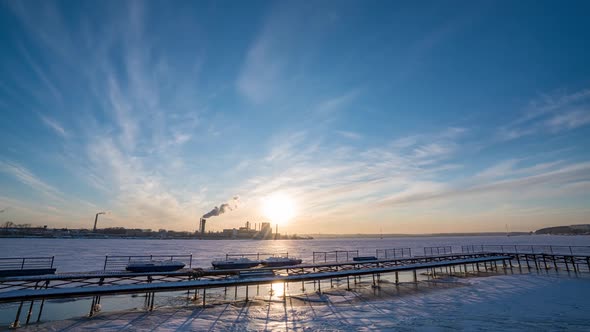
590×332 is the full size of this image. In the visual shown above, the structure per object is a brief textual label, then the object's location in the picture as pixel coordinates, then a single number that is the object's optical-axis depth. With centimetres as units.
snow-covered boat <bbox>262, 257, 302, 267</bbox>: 3036
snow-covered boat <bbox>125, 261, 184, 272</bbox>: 2369
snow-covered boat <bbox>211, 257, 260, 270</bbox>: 2758
